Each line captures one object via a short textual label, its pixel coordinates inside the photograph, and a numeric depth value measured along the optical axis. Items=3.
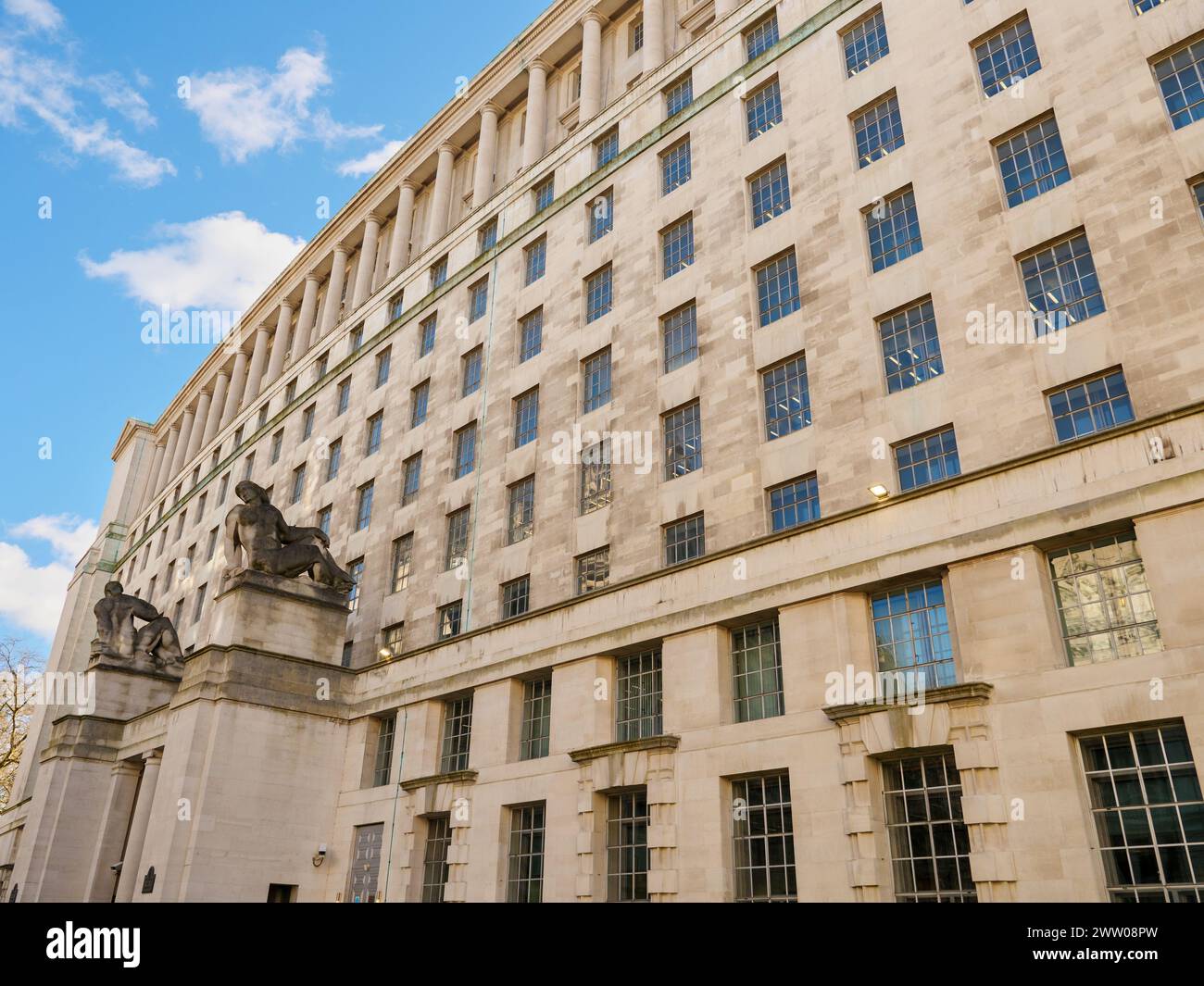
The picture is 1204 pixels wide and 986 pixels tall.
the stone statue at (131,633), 45.59
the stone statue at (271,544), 36.47
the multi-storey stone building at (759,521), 18.59
